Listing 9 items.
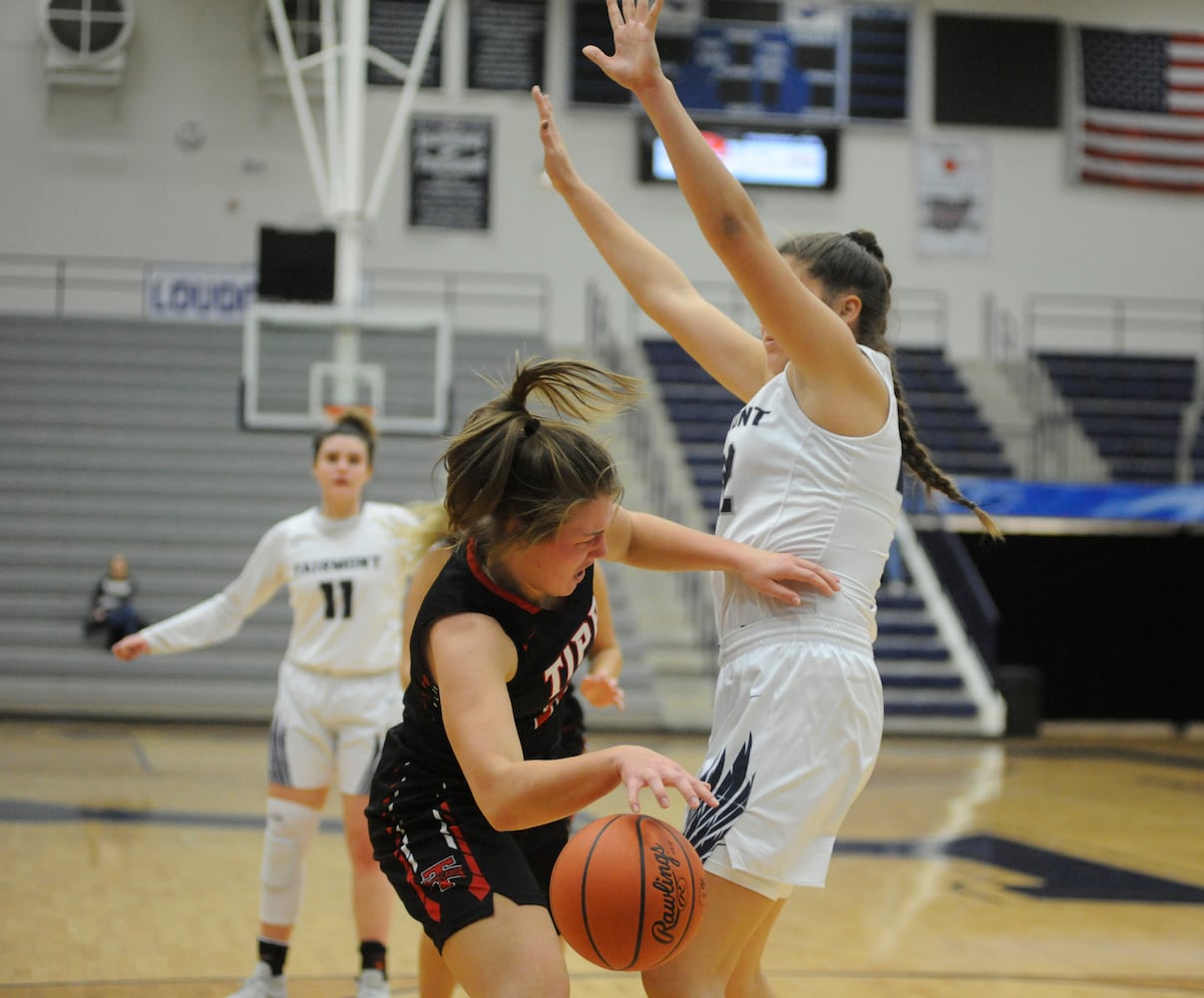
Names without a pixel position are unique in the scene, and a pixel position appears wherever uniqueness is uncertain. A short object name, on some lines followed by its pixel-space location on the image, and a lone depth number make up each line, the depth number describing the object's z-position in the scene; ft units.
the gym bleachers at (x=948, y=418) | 53.31
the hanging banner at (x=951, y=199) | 63.05
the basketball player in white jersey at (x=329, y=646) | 15.65
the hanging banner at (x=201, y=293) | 57.67
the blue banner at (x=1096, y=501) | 49.39
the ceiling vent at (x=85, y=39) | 57.62
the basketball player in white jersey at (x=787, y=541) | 8.62
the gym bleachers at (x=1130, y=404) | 55.88
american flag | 62.85
